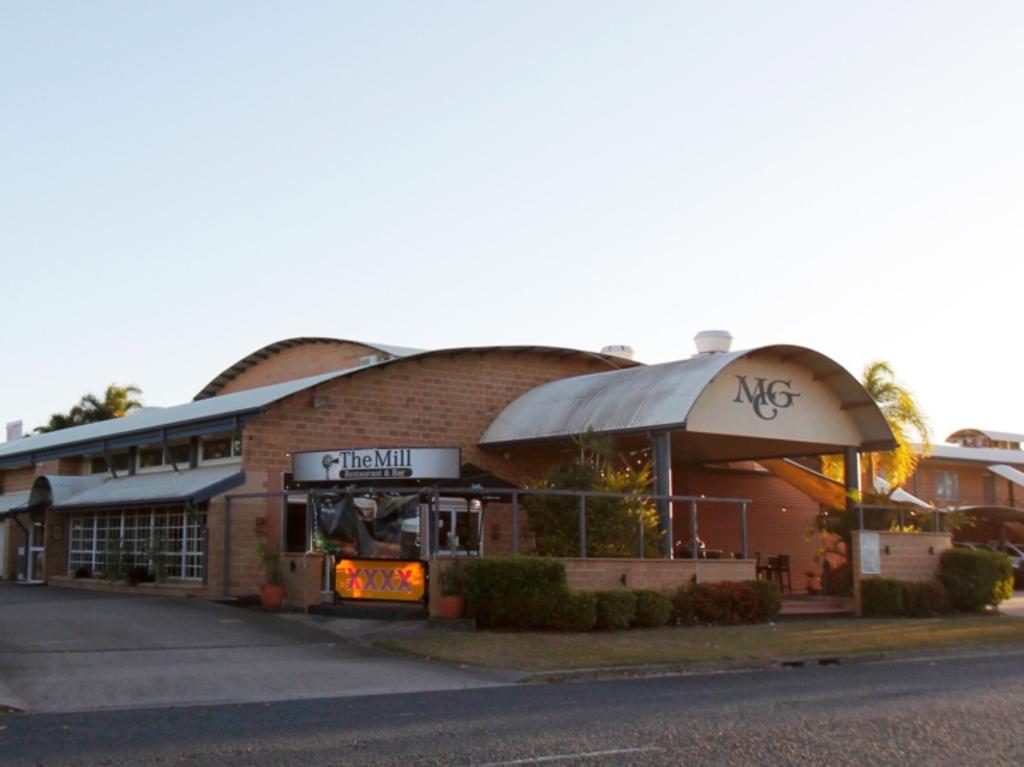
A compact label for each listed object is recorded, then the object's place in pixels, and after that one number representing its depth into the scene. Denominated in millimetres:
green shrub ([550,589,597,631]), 21906
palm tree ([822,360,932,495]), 34688
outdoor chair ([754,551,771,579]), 31792
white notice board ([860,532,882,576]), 28156
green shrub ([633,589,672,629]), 23250
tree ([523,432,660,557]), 24359
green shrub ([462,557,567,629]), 21797
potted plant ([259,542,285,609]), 23953
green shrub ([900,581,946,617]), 28125
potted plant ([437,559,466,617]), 21750
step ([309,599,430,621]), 22161
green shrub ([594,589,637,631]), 22594
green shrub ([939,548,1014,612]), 29156
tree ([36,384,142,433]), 62041
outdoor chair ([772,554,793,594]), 31812
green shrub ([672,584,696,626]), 24156
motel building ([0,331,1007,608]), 23938
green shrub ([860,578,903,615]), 27750
